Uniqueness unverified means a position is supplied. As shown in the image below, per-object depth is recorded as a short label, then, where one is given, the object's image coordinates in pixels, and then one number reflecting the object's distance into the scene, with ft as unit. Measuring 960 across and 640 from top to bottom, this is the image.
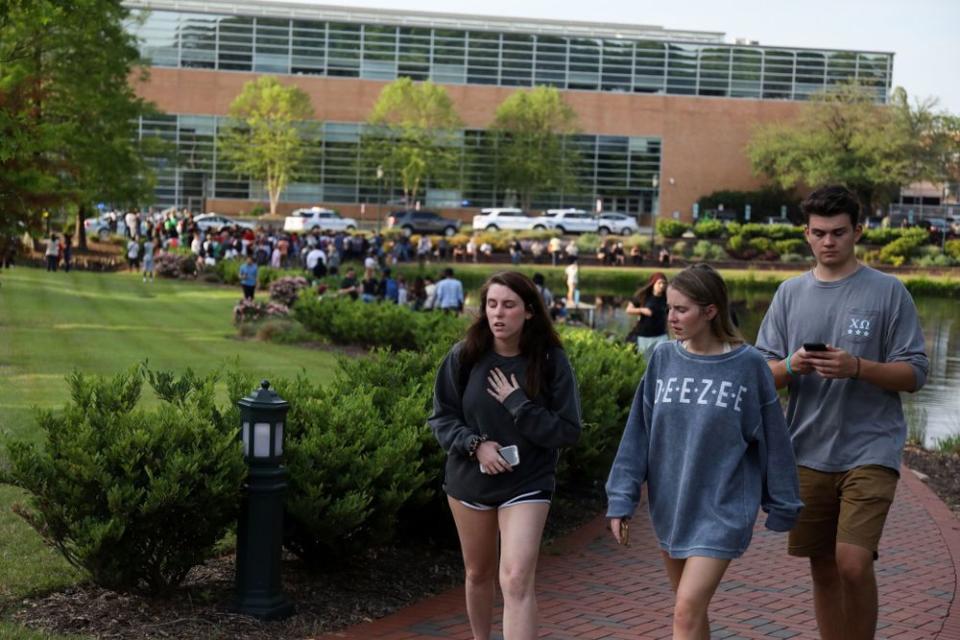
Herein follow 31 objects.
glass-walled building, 268.00
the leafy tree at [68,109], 61.21
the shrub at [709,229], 222.89
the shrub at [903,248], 206.39
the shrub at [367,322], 69.31
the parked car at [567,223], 233.14
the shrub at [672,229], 224.33
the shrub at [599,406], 31.65
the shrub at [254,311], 85.46
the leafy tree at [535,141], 257.75
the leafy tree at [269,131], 245.65
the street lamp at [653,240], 208.33
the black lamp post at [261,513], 20.56
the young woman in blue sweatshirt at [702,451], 15.31
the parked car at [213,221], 210.79
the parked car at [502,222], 233.96
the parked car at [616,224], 237.25
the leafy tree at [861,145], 243.40
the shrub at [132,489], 19.56
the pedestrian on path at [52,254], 131.95
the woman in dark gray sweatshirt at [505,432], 16.92
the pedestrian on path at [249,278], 101.40
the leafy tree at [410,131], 249.14
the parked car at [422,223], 227.61
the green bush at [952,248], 210.53
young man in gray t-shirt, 16.87
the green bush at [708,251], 207.41
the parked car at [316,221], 223.92
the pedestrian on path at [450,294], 91.35
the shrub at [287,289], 92.79
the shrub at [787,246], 212.23
